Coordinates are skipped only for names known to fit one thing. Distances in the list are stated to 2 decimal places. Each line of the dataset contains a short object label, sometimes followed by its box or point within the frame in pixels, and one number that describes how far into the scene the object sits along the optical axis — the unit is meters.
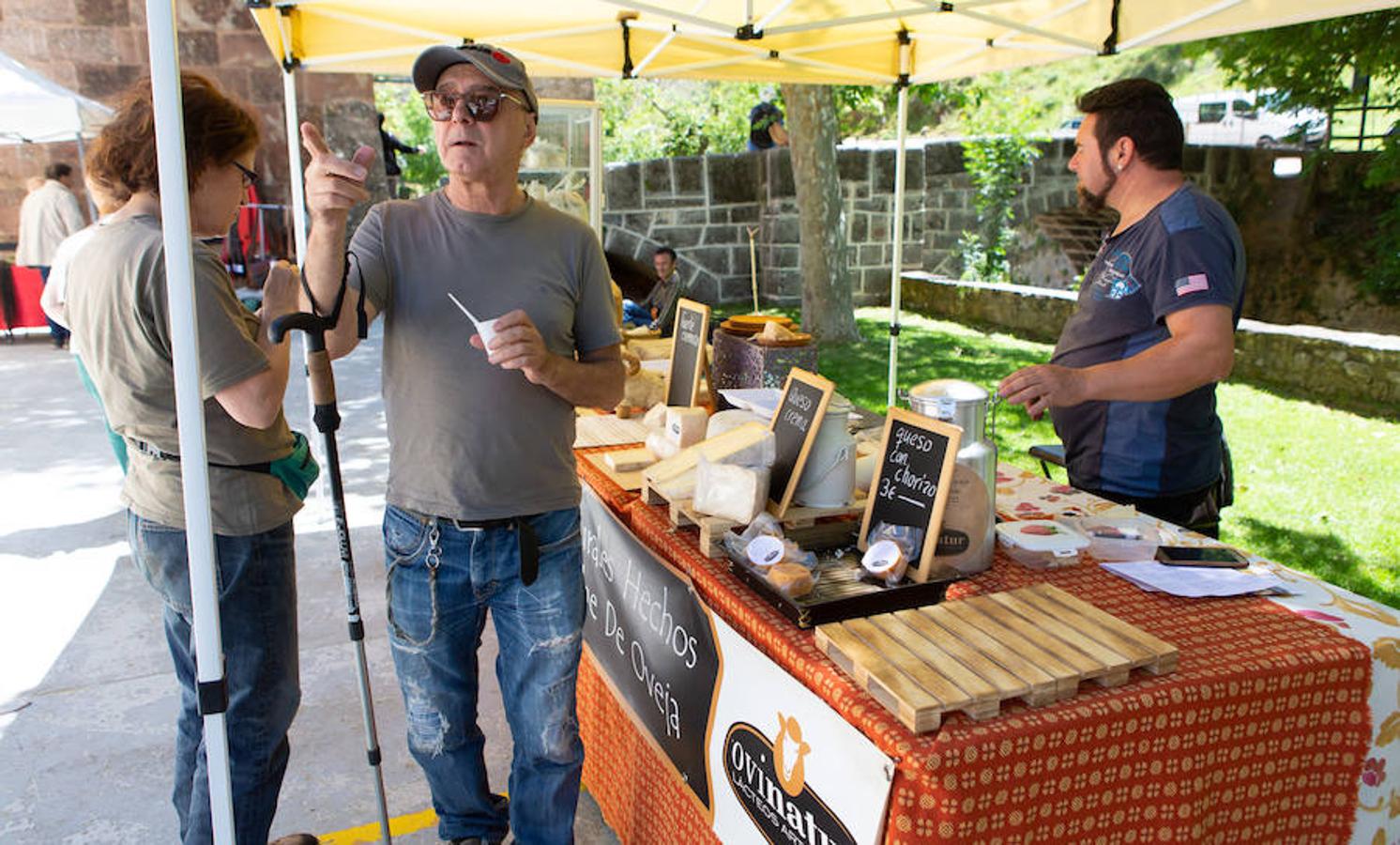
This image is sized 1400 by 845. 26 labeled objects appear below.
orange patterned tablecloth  1.40
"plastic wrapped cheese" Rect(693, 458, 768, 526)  2.10
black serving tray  1.74
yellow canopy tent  4.02
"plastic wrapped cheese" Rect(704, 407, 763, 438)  2.61
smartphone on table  2.04
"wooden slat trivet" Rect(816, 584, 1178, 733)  1.43
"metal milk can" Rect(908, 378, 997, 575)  1.90
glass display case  6.44
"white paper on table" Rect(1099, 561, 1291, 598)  1.91
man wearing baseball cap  2.07
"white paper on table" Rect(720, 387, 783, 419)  2.66
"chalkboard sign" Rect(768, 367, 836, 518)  2.15
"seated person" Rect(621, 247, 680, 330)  7.31
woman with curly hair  1.86
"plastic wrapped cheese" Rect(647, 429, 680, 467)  2.71
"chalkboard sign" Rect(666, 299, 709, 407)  3.29
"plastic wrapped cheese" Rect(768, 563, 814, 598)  1.78
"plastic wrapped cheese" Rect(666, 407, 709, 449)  2.70
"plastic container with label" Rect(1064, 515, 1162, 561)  2.09
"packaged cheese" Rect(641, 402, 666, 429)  3.14
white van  26.19
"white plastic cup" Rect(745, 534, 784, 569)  1.91
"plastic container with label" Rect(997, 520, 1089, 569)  2.04
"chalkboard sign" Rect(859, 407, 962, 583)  1.85
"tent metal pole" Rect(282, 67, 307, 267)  4.54
